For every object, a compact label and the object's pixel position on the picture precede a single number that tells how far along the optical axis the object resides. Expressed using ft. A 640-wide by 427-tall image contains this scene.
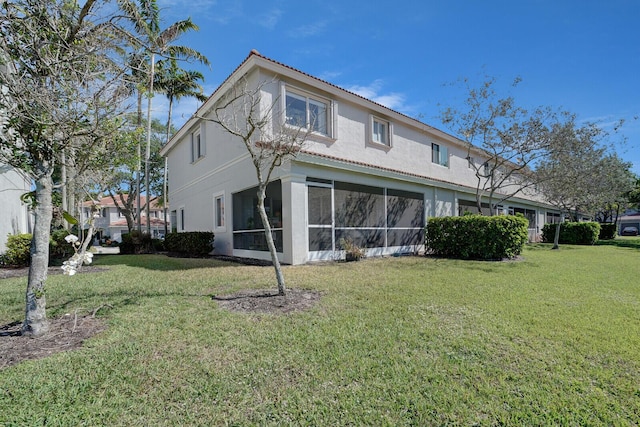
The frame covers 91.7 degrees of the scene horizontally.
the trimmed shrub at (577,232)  73.00
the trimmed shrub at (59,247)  37.88
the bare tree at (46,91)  12.15
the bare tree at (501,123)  45.88
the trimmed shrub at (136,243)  56.29
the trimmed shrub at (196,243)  43.91
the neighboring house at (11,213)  38.47
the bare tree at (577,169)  49.21
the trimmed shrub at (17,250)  32.99
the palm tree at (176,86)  70.33
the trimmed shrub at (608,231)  90.93
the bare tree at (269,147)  18.55
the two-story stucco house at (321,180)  33.50
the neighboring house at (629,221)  188.16
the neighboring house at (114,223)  144.89
